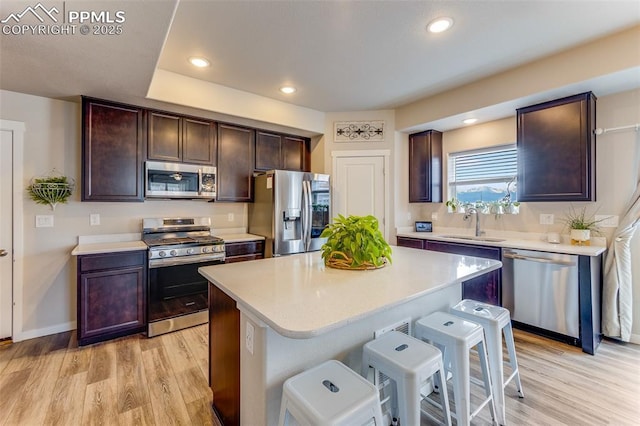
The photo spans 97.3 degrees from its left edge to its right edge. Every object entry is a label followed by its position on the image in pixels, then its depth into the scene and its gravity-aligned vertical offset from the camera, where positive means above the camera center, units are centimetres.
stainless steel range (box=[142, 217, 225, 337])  289 -66
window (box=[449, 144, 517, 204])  361 +53
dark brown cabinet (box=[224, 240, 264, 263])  344 -47
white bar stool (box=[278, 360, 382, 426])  101 -70
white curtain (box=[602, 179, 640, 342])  258 -66
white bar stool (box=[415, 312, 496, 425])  149 -73
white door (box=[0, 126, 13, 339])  269 -17
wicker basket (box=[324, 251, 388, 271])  179 -33
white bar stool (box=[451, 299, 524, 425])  171 -79
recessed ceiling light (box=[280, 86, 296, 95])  337 +151
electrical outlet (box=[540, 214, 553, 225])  321 -8
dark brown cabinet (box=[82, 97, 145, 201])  282 +66
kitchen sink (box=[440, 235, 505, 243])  334 -32
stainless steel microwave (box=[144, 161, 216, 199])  318 +40
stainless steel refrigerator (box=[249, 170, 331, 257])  358 +4
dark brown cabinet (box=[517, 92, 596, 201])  272 +64
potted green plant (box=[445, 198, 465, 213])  398 +9
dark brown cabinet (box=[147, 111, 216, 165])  319 +90
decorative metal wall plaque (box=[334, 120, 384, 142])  421 +123
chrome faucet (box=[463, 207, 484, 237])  373 -3
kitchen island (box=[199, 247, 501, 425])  114 -40
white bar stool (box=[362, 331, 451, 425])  126 -72
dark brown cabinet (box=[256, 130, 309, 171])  400 +93
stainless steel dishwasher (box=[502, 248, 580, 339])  260 -76
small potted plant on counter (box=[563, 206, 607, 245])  283 -14
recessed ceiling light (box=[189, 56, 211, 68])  269 +149
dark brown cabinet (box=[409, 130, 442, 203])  410 +68
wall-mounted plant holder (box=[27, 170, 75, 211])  273 +24
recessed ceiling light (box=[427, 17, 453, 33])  216 +148
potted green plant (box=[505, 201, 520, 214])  341 +6
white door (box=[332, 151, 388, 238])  420 +40
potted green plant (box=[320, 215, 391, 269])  179 -21
